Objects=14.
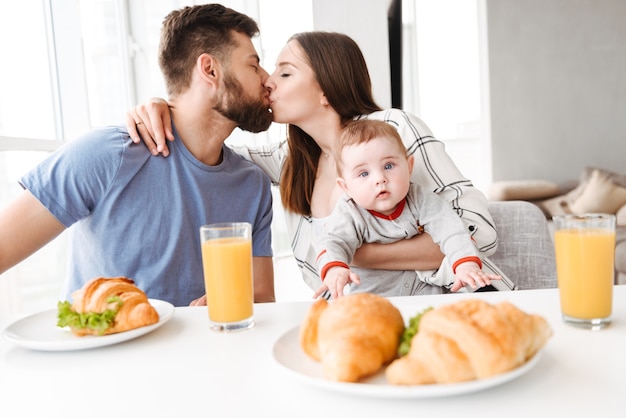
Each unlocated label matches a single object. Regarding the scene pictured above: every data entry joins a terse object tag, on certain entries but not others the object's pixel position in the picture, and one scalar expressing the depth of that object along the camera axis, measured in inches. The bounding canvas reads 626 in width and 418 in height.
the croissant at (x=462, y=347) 24.9
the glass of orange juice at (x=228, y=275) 37.8
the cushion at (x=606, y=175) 202.7
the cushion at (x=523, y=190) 220.5
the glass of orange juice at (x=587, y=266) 34.3
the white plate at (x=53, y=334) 35.3
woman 72.6
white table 25.7
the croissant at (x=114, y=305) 37.0
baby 62.2
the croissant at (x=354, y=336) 26.0
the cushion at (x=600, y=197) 197.5
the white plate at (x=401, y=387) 24.6
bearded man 61.9
